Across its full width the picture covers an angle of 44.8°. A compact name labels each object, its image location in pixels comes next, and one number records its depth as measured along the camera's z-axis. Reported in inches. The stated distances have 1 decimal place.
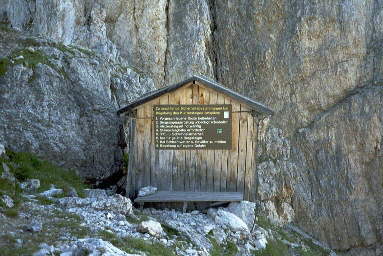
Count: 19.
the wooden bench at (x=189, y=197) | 601.6
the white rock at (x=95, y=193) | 590.0
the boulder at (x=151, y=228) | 454.9
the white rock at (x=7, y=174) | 525.7
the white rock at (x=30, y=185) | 545.5
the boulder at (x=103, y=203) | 504.4
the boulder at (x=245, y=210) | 600.4
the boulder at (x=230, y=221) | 566.3
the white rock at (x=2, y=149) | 560.2
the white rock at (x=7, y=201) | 454.8
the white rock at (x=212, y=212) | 591.2
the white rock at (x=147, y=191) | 620.4
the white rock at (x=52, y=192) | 536.8
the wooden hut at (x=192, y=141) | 631.8
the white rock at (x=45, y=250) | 342.3
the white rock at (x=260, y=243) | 570.5
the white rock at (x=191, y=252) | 445.4
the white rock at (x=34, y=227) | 393.7
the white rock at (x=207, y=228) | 531.8
